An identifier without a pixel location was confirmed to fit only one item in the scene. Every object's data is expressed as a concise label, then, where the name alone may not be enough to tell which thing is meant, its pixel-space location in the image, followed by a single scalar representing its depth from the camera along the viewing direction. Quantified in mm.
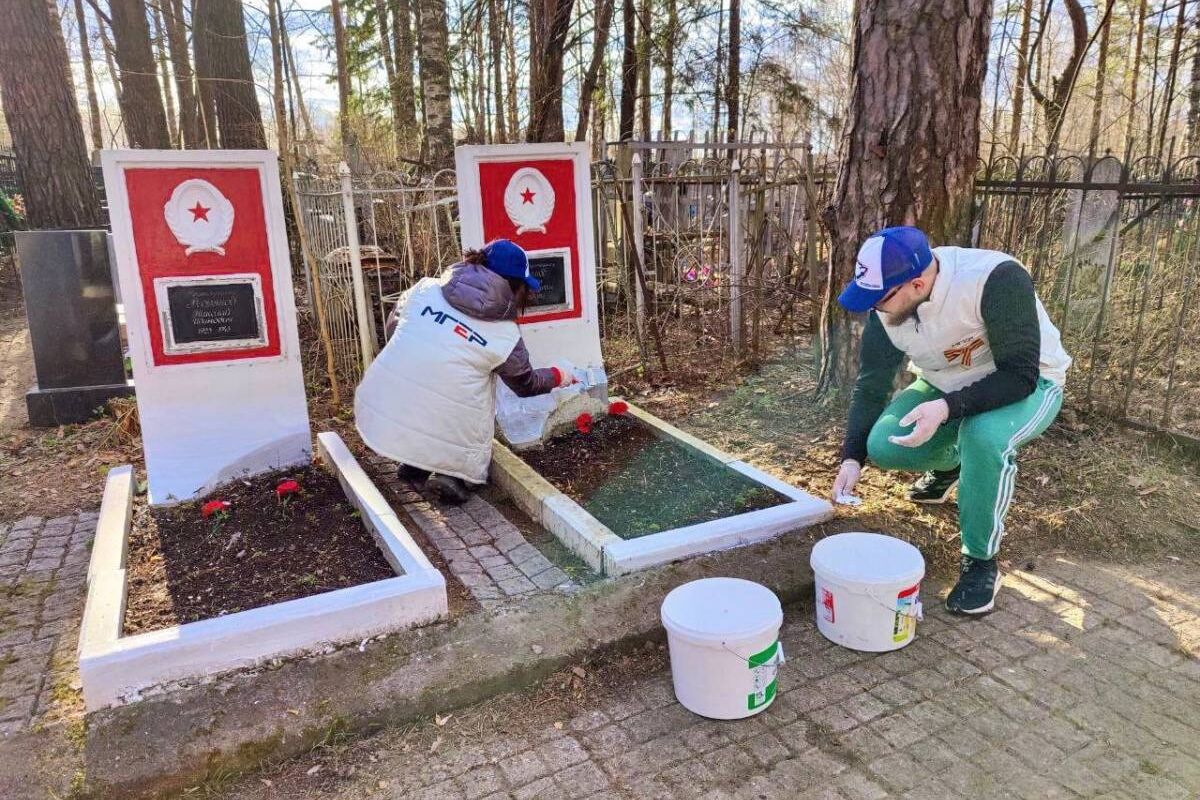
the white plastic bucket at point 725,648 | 2475
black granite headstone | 5750
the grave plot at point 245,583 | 2641
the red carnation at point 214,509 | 3900
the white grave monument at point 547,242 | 4617
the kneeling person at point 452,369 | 3793
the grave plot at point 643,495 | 3428
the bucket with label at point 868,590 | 2820
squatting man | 2857
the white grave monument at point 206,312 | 3869
